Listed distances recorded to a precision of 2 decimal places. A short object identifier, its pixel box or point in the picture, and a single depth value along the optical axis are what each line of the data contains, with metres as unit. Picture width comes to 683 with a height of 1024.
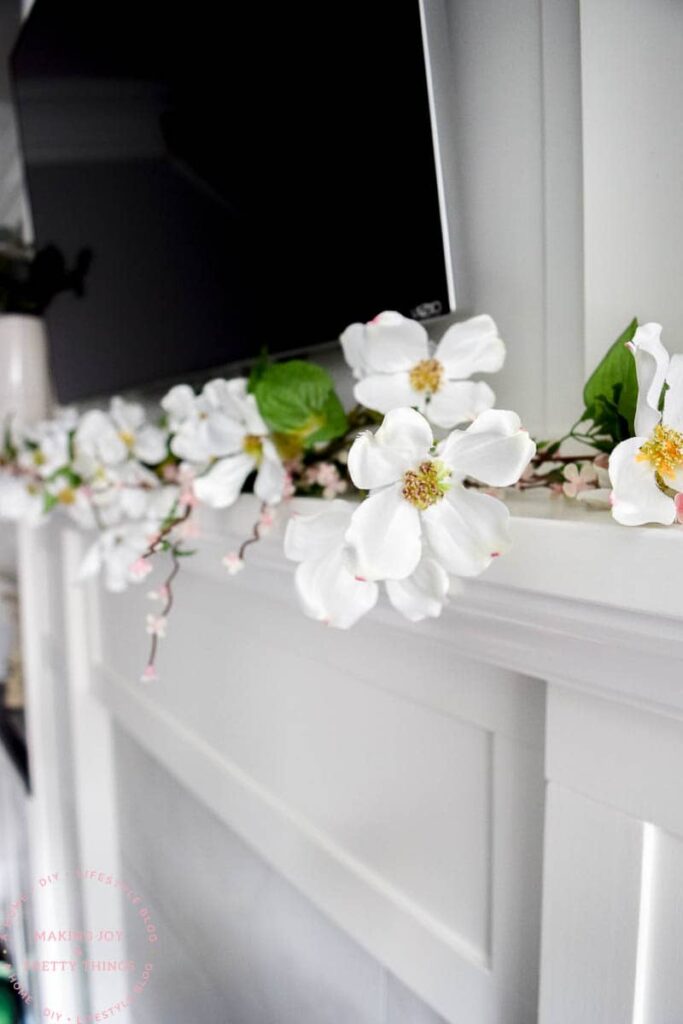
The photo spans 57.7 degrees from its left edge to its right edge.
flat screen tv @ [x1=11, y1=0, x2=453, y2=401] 0.55
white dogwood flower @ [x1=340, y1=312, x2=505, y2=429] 0.43
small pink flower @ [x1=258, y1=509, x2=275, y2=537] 0.52
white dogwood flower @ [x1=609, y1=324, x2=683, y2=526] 0.29
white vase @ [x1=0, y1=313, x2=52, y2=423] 1.50
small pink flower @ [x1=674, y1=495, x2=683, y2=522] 0.30
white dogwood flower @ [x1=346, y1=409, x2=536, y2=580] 0.31
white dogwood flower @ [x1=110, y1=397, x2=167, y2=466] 0.75
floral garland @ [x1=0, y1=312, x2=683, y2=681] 0.30
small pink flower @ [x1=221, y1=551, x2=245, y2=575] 0.52
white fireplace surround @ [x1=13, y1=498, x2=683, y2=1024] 0.33
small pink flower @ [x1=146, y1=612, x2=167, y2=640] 0.58
